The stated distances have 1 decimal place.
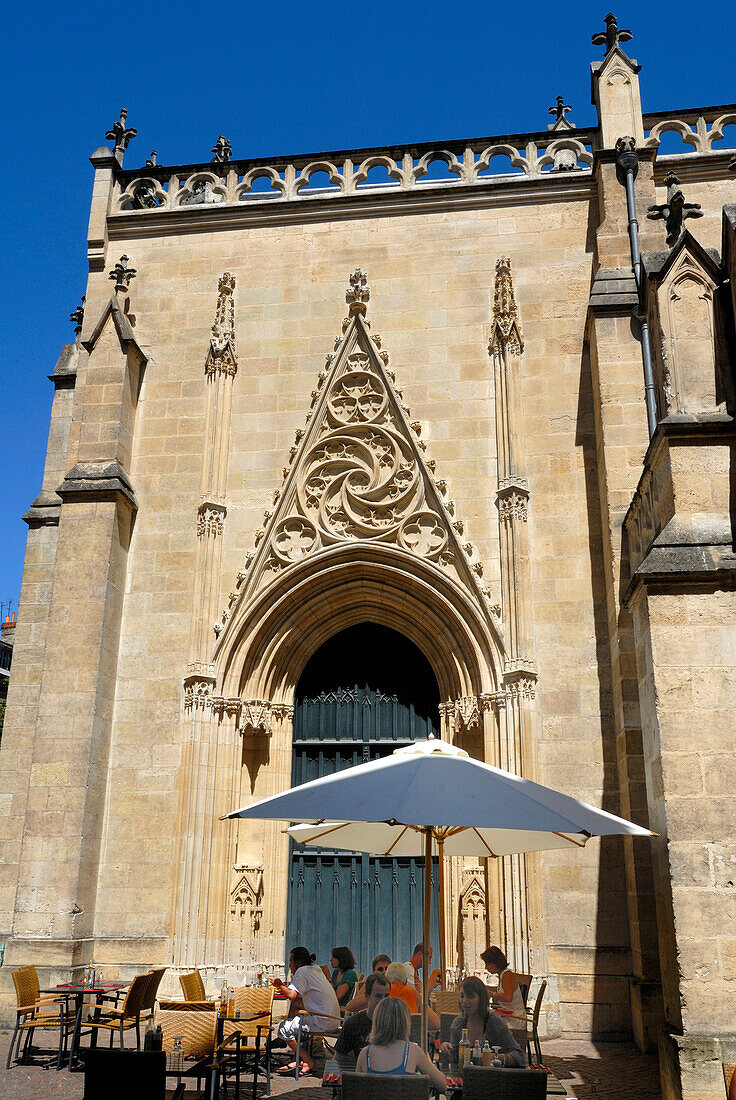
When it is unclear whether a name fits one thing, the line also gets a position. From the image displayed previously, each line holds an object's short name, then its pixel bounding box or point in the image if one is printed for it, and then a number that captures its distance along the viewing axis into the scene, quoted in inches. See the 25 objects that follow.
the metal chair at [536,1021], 312.0
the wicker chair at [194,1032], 274.1
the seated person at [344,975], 349.1
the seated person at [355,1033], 238.2
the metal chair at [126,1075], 207.6
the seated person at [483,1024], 237.8
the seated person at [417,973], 294.8
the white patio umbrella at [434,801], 218.5
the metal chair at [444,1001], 324.5
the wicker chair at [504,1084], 197.2
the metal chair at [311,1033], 310.0
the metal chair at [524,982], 330.0
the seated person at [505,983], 326.6
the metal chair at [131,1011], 327.6
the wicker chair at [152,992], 343.7
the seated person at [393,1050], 186.9
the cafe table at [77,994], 335.3
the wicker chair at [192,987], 335.9
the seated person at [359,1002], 274.6
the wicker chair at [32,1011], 345.1
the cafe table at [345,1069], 231.6
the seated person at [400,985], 289.0
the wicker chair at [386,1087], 181.2
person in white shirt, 321.1
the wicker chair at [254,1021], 300.0
